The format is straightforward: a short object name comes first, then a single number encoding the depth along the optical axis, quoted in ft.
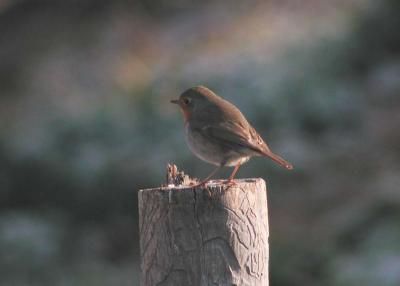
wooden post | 21.59
